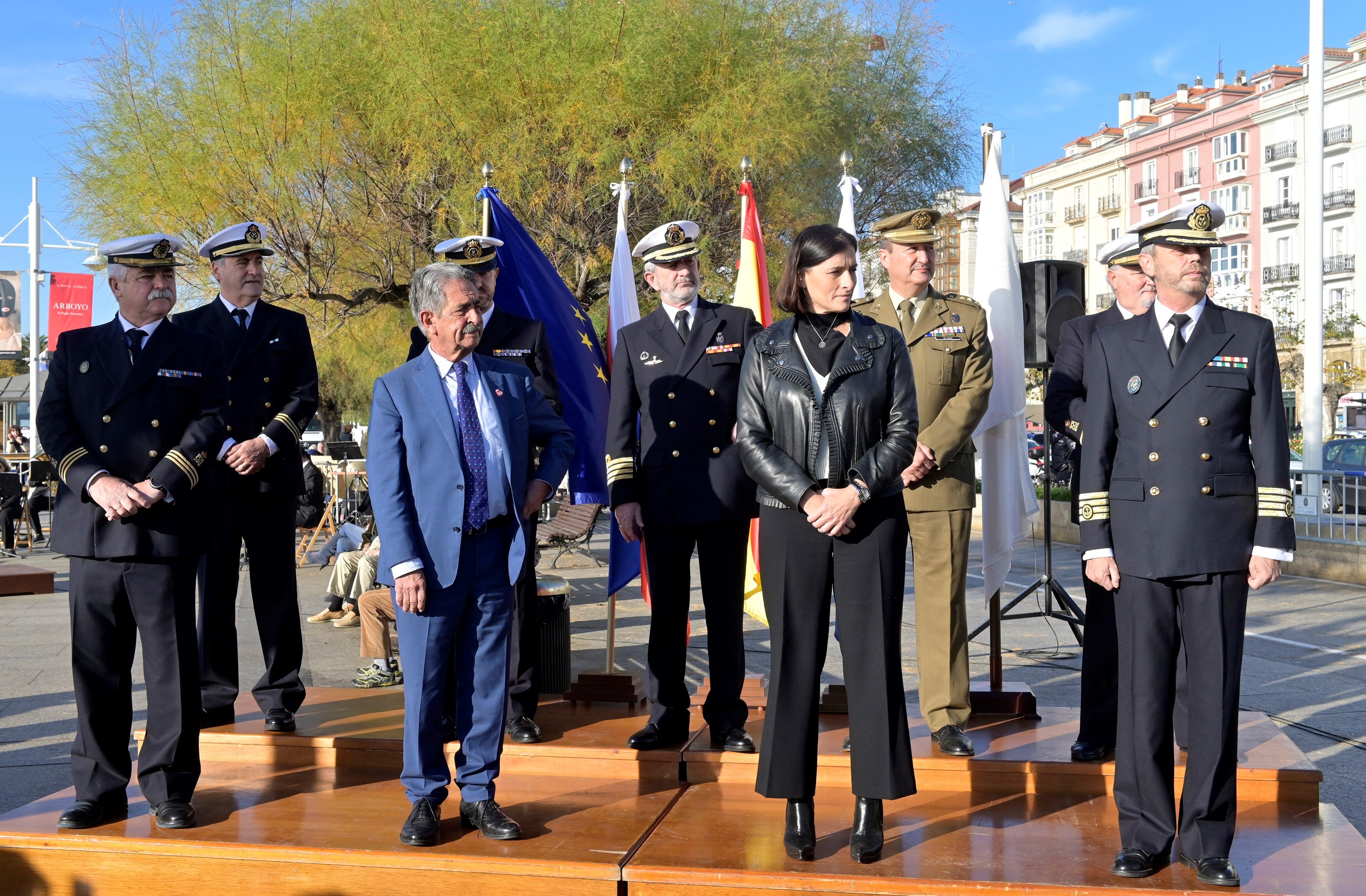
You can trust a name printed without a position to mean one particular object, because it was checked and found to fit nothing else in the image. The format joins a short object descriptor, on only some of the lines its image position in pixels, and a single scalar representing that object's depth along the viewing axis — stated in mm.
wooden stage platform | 3791
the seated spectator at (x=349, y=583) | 9516
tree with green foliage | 12836
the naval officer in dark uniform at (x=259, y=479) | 5414
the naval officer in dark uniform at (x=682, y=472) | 4914
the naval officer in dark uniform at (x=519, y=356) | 5336
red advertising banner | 20609
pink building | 56875
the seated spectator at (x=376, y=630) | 7734
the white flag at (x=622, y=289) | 6805
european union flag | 6348
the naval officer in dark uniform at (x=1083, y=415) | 4949
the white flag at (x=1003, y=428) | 5715
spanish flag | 6570
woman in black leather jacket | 3893
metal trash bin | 6465
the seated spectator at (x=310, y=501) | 13414
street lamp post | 26016
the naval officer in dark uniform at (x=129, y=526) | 4316
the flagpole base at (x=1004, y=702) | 5605
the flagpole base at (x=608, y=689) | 5941
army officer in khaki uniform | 4969
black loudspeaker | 8594
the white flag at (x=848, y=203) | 6848
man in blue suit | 4066
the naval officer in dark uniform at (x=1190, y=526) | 3752
